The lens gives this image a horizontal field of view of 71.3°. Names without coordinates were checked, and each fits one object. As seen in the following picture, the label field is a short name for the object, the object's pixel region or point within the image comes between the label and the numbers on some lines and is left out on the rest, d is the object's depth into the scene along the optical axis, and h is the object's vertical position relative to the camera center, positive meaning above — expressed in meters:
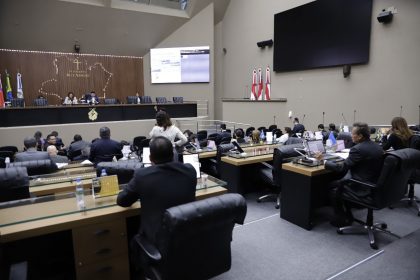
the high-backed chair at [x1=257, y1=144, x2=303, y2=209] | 3.66 -0.96
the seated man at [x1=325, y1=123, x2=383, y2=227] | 2.81 -0.64
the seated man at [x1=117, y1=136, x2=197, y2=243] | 1.70 -0.51
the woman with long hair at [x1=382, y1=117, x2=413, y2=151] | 3.75 -0.50
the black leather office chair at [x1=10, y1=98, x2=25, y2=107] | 8.91 -0.05
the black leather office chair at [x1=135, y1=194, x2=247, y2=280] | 1.42 -0.74
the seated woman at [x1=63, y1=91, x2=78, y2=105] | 10.04 +0.02
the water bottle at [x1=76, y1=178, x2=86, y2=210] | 1.96 -0.68
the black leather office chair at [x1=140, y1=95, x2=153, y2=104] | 10.80 -0.01
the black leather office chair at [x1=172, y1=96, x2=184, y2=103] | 11.37 -0.03
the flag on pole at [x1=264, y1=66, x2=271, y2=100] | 11.13 +0.48
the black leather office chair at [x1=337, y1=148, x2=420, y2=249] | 2.63 -0.85
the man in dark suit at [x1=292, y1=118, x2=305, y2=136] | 7.08 -0.76
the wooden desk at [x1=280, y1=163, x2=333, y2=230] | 3.13 -1.05
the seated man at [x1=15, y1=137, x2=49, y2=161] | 3.53 -0.66
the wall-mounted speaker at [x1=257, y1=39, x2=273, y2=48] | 10.87 +2.06
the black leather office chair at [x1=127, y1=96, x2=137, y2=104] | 10.59 -0.01
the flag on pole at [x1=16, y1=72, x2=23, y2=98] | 10.90 +0.56
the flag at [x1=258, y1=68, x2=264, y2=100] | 11.45 +0.52
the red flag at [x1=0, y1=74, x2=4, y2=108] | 9.67 +0.11
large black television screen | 8.06 +1.92
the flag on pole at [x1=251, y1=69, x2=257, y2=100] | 11.56 +0.45
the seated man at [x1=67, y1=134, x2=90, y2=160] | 5.02 -0.85
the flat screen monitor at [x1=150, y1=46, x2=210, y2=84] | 12.77 +1.55
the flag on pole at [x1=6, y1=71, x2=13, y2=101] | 10.44 +0.40
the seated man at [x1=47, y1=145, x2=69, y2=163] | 4.04 -0.79
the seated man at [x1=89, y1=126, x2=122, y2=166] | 4.00 -0.66
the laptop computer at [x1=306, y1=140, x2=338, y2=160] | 3.44 -0.60
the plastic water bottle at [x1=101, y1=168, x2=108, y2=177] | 2.31 -0.57
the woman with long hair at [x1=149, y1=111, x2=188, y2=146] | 3.92 -0.42
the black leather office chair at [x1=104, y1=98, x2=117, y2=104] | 10.36 -0.03
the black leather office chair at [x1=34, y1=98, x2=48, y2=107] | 9.25 -0.04
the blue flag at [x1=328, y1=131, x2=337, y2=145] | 4.27 -0.63
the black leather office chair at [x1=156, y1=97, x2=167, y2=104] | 11.08 -0.02
